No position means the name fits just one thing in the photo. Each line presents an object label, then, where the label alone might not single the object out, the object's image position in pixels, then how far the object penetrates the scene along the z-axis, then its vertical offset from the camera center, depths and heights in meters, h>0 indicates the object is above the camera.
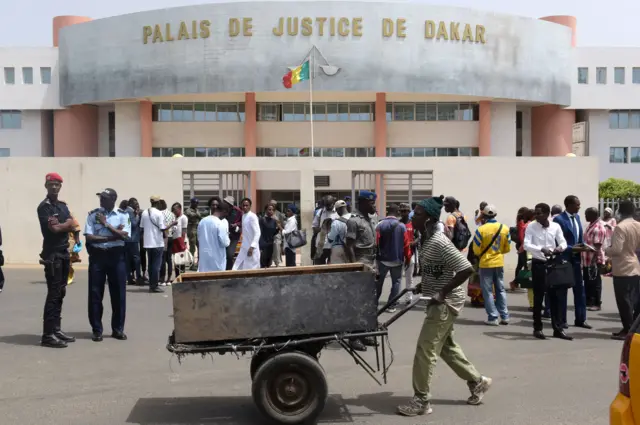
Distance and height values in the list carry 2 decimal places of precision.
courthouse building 31.59 +5.74
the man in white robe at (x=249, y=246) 10.00 -0.69
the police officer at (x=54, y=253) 7.82 -0.61
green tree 41.12 +0.34
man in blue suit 9.45 -0.69
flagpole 31.31 +6.46
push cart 5.14 -0.96
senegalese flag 27.16 +5.08
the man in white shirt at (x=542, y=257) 8.61 -0.79
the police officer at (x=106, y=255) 8.16 -0.66
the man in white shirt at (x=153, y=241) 12.95 -0.78
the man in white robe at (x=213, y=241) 9.39 -0.57
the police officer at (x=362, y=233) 8.66 -0.46
